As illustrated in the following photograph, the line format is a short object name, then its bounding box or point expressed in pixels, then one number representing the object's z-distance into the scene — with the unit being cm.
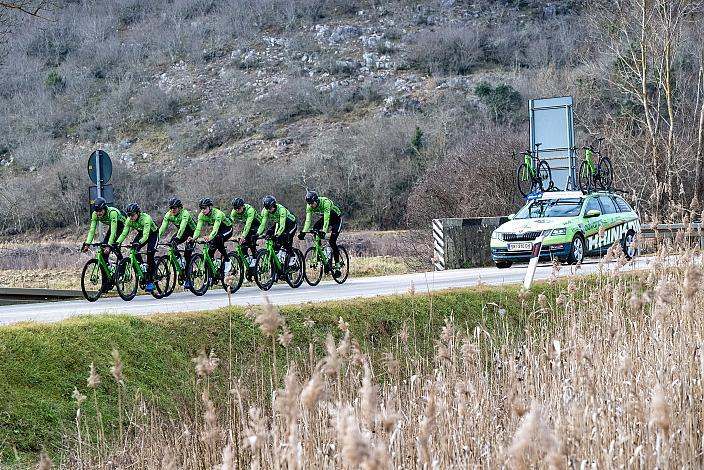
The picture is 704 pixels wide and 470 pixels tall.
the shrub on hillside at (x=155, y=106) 10200
